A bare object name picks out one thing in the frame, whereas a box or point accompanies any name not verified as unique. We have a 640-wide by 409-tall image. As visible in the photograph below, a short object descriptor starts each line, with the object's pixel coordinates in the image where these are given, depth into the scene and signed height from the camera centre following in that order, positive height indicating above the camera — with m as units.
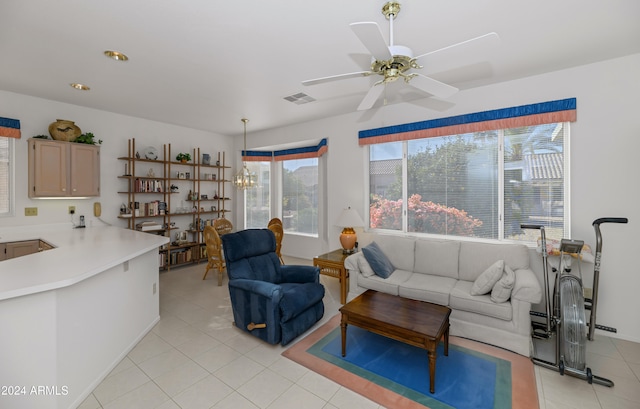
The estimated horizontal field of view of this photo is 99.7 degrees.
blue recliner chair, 2.59 -0.92
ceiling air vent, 3.77 +1.51
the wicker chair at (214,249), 4.28 -0.76
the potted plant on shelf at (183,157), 5.40 +0.90
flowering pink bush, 3.69 -0.22
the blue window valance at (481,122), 2.99 +1.03
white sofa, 2.54 -0.91
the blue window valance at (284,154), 5.65 +1.08
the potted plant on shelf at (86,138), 4.21 +1.01
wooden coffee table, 2.06 -1.00
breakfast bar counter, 1.64 -0.85
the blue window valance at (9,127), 3.59 +1.01
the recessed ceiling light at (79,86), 3.44 +1.50
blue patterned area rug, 1.96 -1.42
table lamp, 4.05 -0.34
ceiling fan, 1.59 +0.98
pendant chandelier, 4.86 +0.40
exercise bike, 2.13 -0.95
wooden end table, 3.63 -0.91
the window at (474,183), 3.16 +0.26
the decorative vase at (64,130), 3.94 +1.07
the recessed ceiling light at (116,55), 2.62 +1.46
